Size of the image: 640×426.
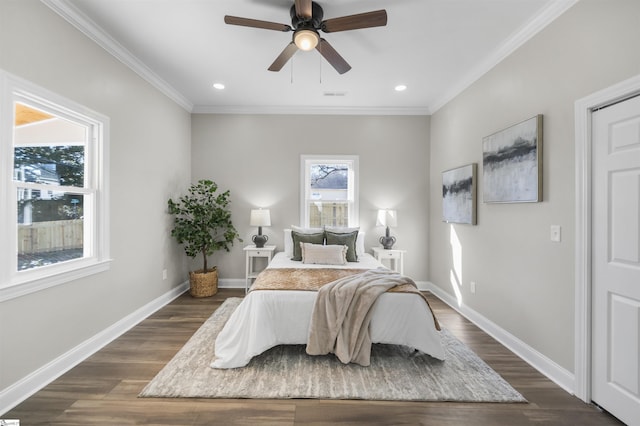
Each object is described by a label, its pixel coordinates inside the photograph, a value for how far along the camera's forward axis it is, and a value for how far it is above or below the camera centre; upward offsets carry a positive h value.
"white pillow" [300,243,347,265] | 3.76 -0.53
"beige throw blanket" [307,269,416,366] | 2.41 -0.92
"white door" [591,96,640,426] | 1.72 -0.29
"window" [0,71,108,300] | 1.92 +0.18
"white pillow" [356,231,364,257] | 4.26 -0.46
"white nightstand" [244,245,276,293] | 4.35 -0.61
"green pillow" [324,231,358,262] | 3.99 -0.37
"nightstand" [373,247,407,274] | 4.35 -0.64
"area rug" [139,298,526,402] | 2.06 -1.26
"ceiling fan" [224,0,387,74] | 2.09 +1.41
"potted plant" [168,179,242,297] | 4.14 -0.21
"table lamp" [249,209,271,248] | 4.38 -0.13
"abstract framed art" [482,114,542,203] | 2.42 +0.46
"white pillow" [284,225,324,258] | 4.21 -0.35
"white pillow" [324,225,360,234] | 4.20 -0.24
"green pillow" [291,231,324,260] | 4.00 -0.38
